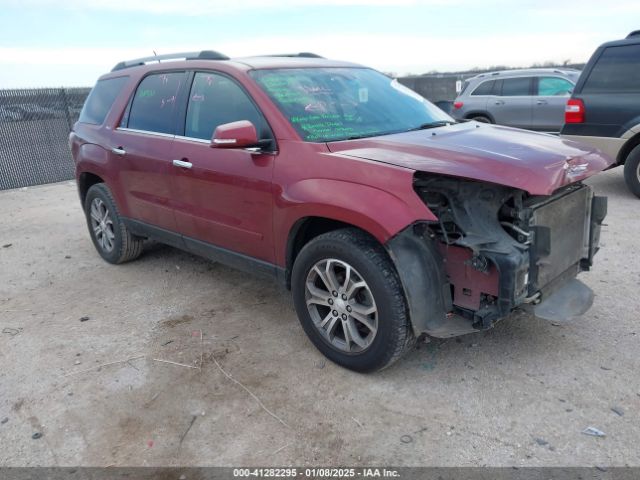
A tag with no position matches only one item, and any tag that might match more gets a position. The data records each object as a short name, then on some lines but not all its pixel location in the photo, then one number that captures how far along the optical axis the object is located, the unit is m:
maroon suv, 2.86
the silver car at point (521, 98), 11.38
